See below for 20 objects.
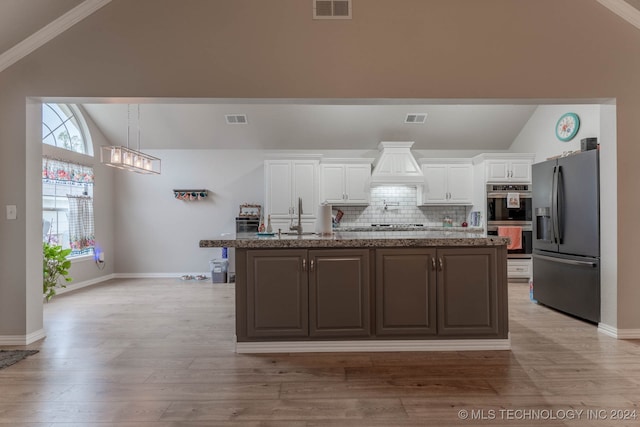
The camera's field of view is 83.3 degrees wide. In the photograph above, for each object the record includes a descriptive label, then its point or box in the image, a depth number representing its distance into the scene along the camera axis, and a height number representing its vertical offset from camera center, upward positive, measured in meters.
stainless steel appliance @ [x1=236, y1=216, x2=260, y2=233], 6.83 -0.15
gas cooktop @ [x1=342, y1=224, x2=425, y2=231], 6.84 -0.25
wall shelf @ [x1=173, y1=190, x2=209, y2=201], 6.96 +0.42
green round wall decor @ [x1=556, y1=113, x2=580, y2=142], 5.63 +1.39
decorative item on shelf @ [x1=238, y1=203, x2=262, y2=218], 6.89 +0.10
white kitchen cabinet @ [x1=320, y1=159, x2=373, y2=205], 6.73 +0.63
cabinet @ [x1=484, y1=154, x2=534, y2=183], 6.50 +0.82
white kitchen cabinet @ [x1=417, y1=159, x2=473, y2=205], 6.87 +0.62
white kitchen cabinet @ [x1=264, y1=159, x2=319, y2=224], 6.61 +0.49
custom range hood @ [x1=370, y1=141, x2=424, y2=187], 6.61 +0.87
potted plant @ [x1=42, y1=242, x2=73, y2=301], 4.70 -0.66
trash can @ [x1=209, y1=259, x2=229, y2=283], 6.50 -1.00
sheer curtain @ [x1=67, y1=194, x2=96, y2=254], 5.88 -0.13
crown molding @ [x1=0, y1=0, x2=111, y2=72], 3.30 +1.71
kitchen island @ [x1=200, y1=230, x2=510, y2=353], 3.04 -0.68
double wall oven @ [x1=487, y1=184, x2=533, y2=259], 6.40 -0.02
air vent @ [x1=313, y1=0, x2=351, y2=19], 3.43 +1.96
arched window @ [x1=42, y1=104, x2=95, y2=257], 5.48 +0.53
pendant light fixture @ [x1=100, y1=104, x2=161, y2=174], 4.26 +0.71
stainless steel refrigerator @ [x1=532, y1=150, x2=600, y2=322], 3.71 -0.24
